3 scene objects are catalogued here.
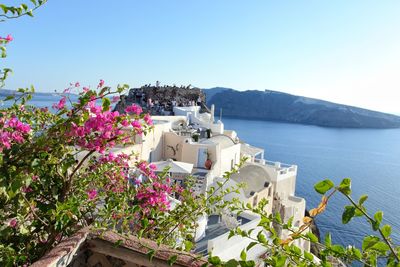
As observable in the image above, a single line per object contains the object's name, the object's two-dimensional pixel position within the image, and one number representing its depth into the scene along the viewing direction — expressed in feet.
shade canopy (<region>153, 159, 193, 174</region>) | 43.73
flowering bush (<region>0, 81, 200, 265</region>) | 6.43
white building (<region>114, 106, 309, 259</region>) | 32.12
